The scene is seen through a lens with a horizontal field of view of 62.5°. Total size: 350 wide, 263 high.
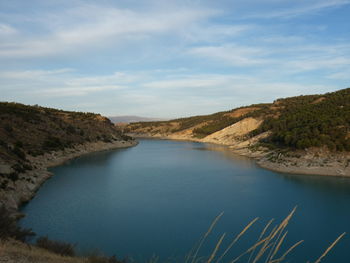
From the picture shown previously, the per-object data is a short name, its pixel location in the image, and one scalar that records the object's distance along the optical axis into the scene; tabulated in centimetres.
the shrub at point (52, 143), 5326
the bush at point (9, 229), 1283
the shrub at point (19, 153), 3838
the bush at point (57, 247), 1257
